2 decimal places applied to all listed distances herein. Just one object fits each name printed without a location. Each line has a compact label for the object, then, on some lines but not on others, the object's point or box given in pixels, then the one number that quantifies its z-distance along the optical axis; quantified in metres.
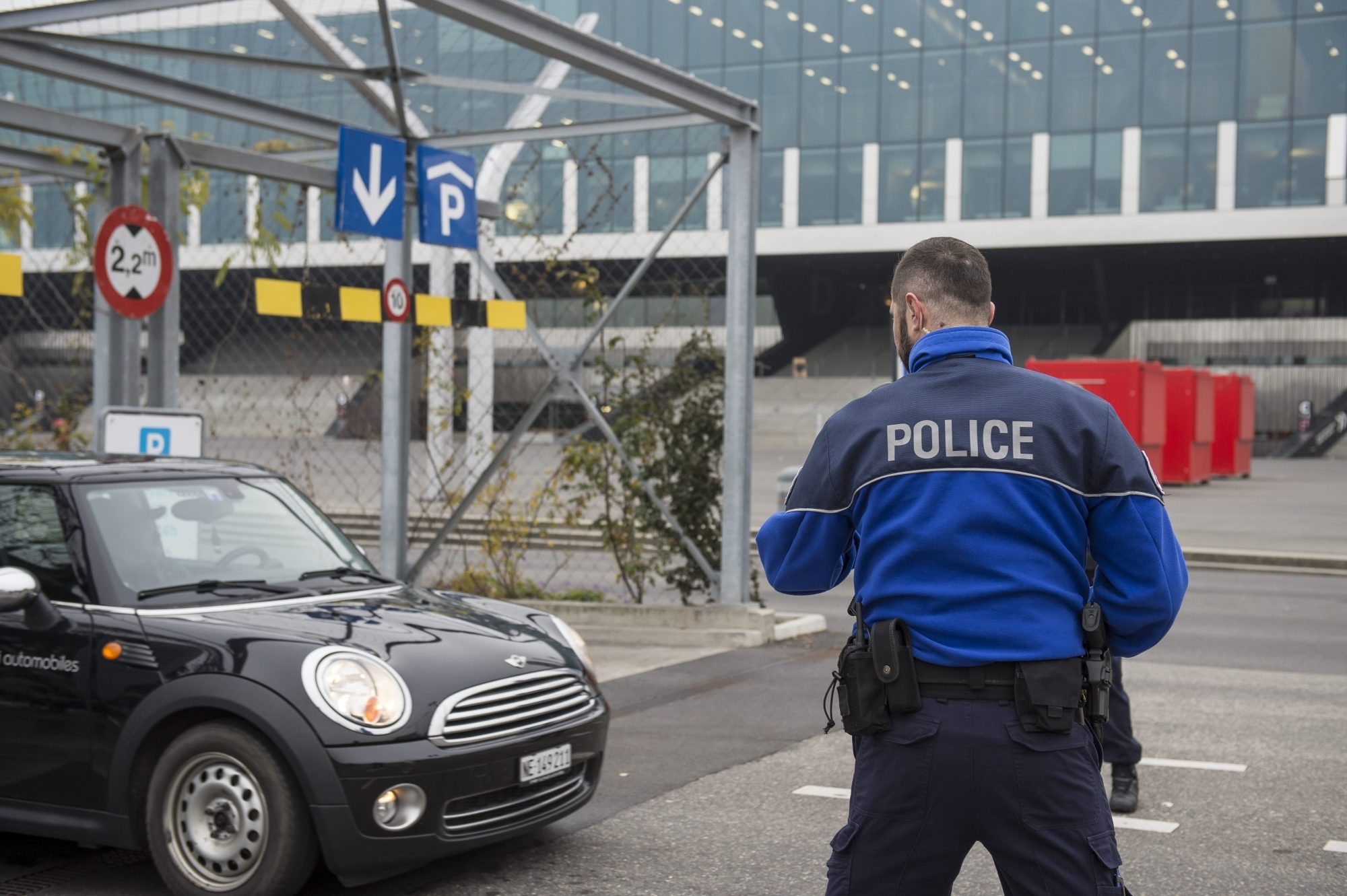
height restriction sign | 7.62
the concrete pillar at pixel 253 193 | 10.16
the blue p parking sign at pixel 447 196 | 9.62
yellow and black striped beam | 8.03
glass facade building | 43.12
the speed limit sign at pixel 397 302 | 9.16
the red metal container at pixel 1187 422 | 27.12
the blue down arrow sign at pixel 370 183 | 8.75
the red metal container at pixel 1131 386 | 23.58
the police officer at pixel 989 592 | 2.54
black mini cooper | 4.19
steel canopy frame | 7.79
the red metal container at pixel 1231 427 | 31.42
